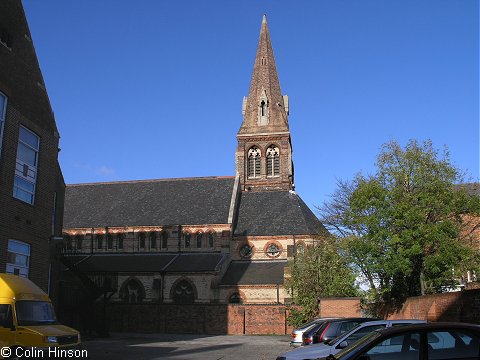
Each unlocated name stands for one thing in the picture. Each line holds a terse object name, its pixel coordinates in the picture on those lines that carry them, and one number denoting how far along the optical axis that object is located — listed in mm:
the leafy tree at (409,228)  20016
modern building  17953
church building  41188
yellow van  11211
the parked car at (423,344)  6902
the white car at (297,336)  17875
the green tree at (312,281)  29156
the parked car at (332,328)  13953
